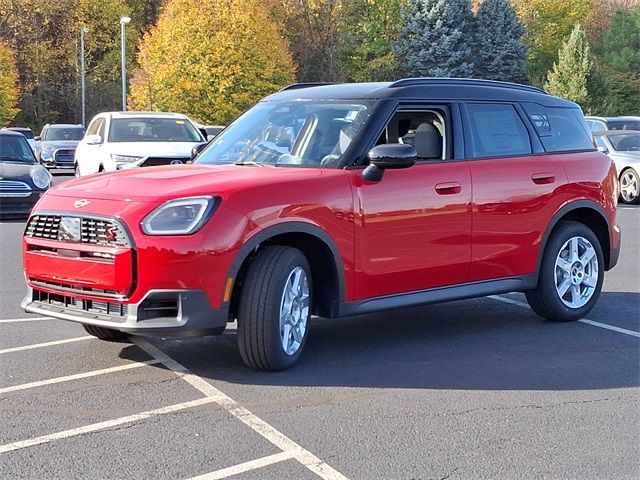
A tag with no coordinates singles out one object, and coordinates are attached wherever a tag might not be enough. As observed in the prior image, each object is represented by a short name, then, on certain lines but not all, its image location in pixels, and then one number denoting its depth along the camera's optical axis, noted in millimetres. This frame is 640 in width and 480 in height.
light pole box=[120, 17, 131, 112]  47825
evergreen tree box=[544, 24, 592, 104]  61594
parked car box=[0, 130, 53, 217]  16203
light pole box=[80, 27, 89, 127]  54881
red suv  5742
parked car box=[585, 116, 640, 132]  24062
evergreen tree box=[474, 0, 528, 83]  64938
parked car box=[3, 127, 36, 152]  32856
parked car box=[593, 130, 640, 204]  19844
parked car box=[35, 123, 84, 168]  34031
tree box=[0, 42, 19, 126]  54375
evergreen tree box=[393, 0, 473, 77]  63812
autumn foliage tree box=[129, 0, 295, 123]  49000
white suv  16922
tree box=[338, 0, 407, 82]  67500
